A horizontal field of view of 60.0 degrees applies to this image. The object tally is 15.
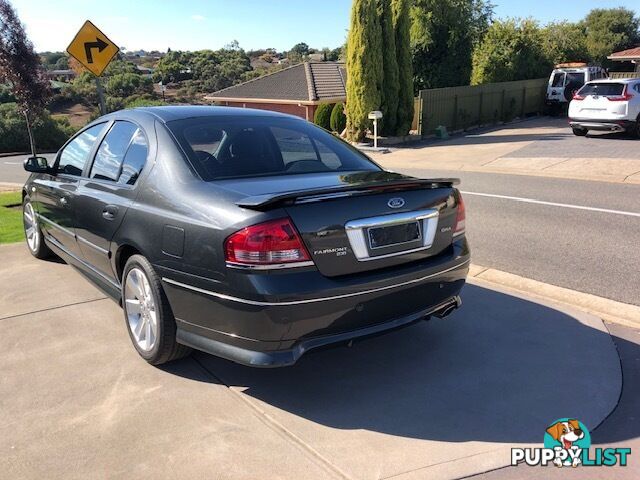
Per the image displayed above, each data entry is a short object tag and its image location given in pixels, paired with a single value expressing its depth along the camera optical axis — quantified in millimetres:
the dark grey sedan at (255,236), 2865
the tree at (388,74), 19438
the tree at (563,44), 30991
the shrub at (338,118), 23141
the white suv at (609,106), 15742
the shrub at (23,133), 38781
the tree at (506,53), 27141
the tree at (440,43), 26266
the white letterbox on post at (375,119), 18156
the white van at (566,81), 24125
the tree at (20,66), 15797
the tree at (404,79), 20141
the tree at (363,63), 18766
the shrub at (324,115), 24172
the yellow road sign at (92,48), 8734
